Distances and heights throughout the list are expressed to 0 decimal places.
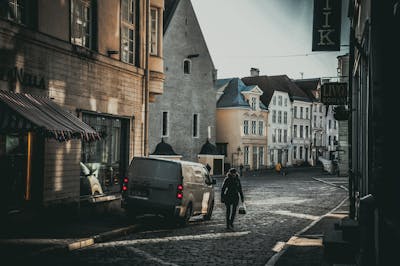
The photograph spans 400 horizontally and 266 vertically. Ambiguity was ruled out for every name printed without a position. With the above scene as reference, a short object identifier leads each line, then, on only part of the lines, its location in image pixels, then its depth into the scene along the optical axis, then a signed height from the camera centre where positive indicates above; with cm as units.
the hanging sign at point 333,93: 1438 +147
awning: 1215 +65
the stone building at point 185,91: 5228 +572
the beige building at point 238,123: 6550 +303
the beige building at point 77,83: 1397 +195
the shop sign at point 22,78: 1347 +174
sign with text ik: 1427 +316
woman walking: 1584 -129
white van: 1569 -119
